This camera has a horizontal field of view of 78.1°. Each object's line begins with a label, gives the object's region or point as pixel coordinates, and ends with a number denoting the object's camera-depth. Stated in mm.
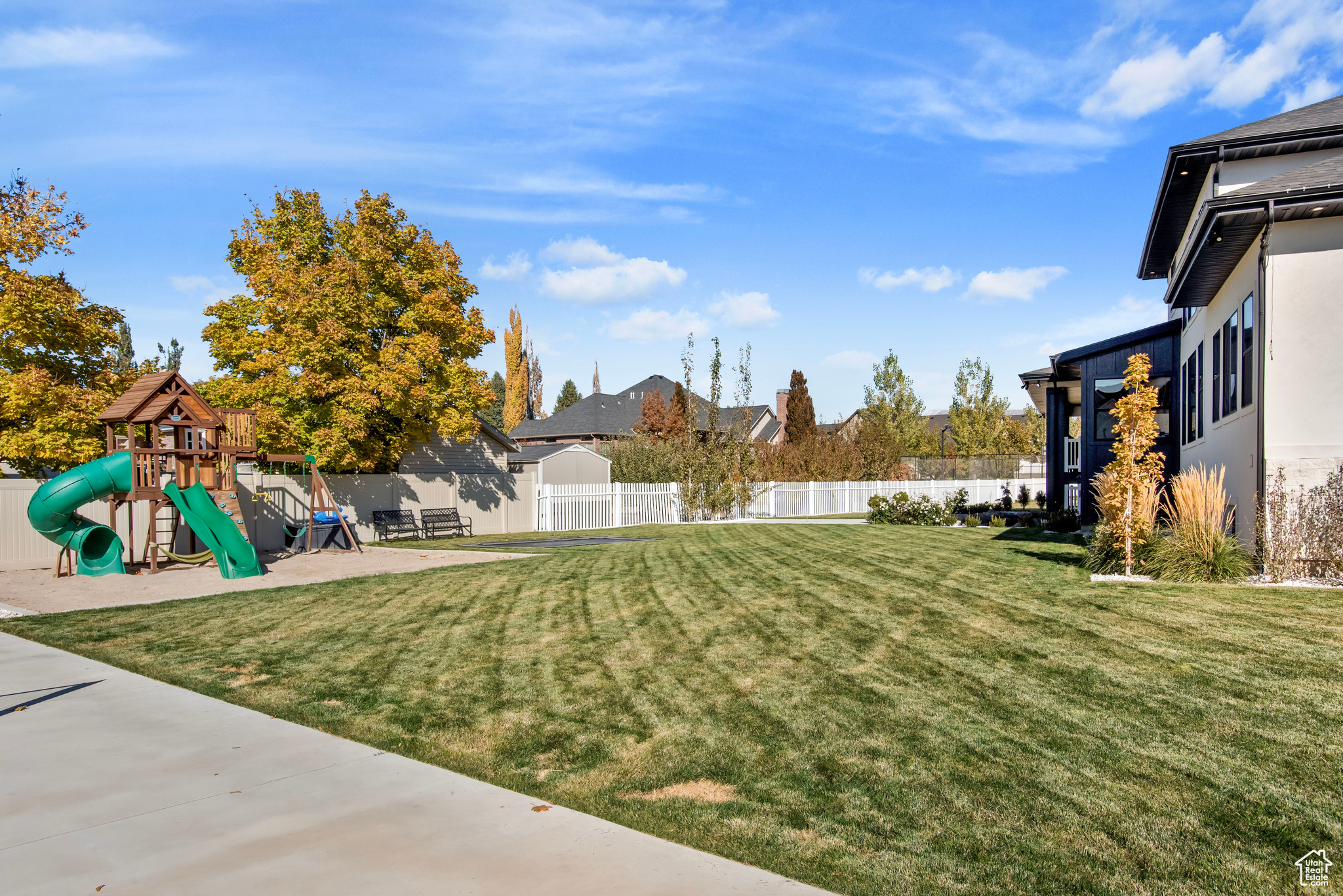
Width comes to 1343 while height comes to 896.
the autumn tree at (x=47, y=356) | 17078
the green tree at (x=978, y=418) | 49594
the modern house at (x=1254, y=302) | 10172
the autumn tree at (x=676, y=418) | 44156
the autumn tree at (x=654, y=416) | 47250
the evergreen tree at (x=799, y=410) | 48812
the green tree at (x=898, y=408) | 47500
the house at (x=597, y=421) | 50281
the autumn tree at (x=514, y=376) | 66500
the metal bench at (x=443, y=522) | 24688
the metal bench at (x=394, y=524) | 23719
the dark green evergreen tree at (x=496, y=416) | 82438
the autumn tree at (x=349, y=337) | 21672
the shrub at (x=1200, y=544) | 9828
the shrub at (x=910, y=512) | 24312
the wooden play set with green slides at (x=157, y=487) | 14594
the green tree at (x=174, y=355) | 47688
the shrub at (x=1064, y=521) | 19609
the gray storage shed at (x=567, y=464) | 37906
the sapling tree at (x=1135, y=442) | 10688
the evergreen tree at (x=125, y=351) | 42219
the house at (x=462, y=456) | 26531
